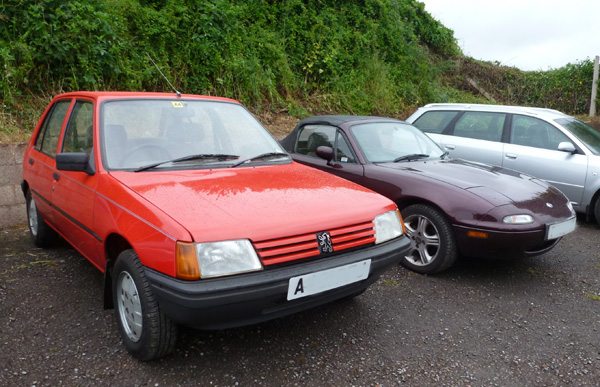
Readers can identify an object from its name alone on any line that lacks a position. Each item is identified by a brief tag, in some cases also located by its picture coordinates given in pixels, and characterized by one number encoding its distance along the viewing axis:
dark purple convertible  3.66
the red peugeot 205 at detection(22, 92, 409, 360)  2.19
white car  5.71
